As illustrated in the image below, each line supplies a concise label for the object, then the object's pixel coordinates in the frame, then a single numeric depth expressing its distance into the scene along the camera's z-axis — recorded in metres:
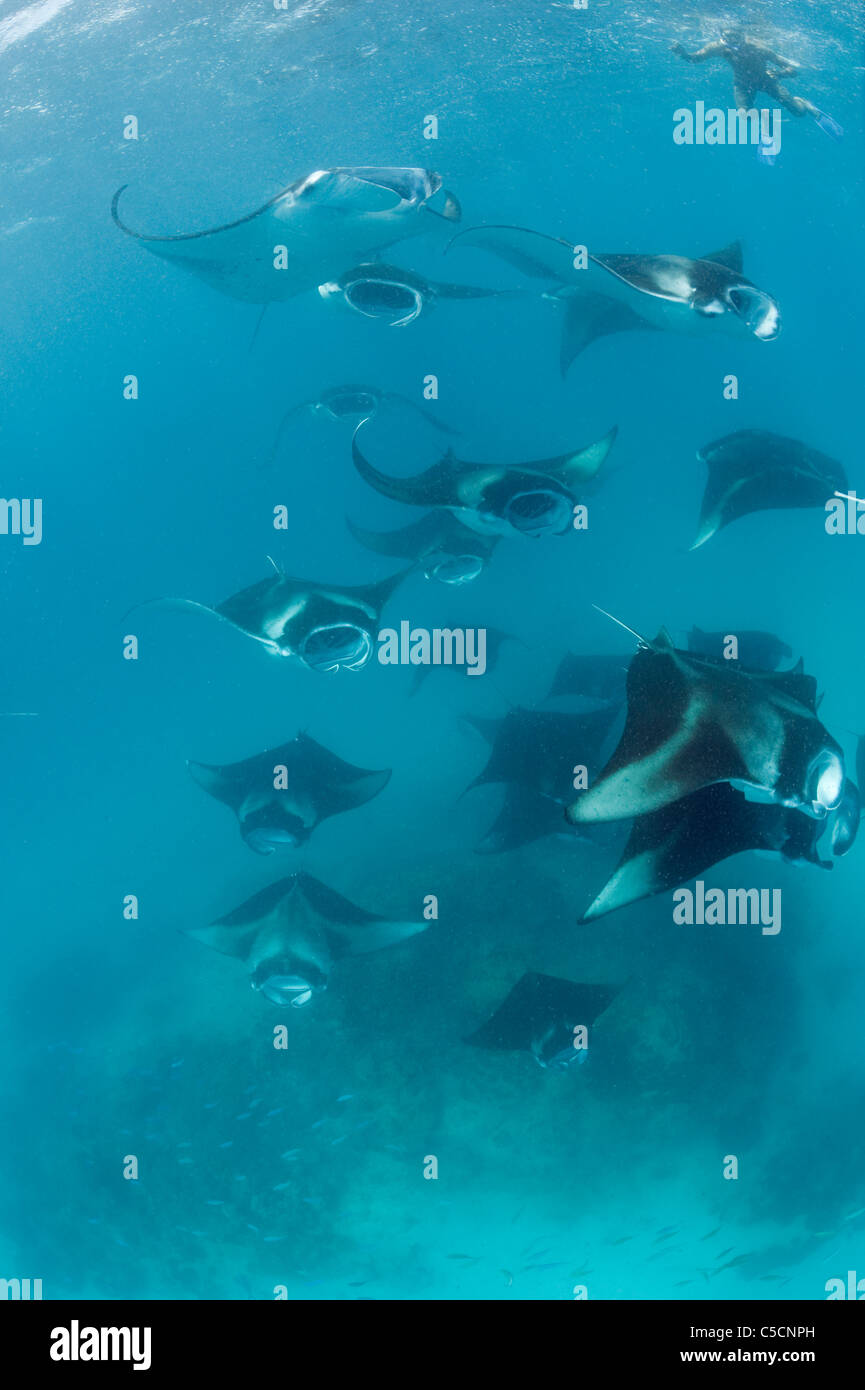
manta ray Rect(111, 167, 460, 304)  5.67
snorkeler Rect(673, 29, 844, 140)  13.37
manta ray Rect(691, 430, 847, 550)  7.47
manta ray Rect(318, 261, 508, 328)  6.94
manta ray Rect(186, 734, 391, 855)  7.04
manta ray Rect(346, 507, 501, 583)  7.49
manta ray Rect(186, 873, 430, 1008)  6.21
